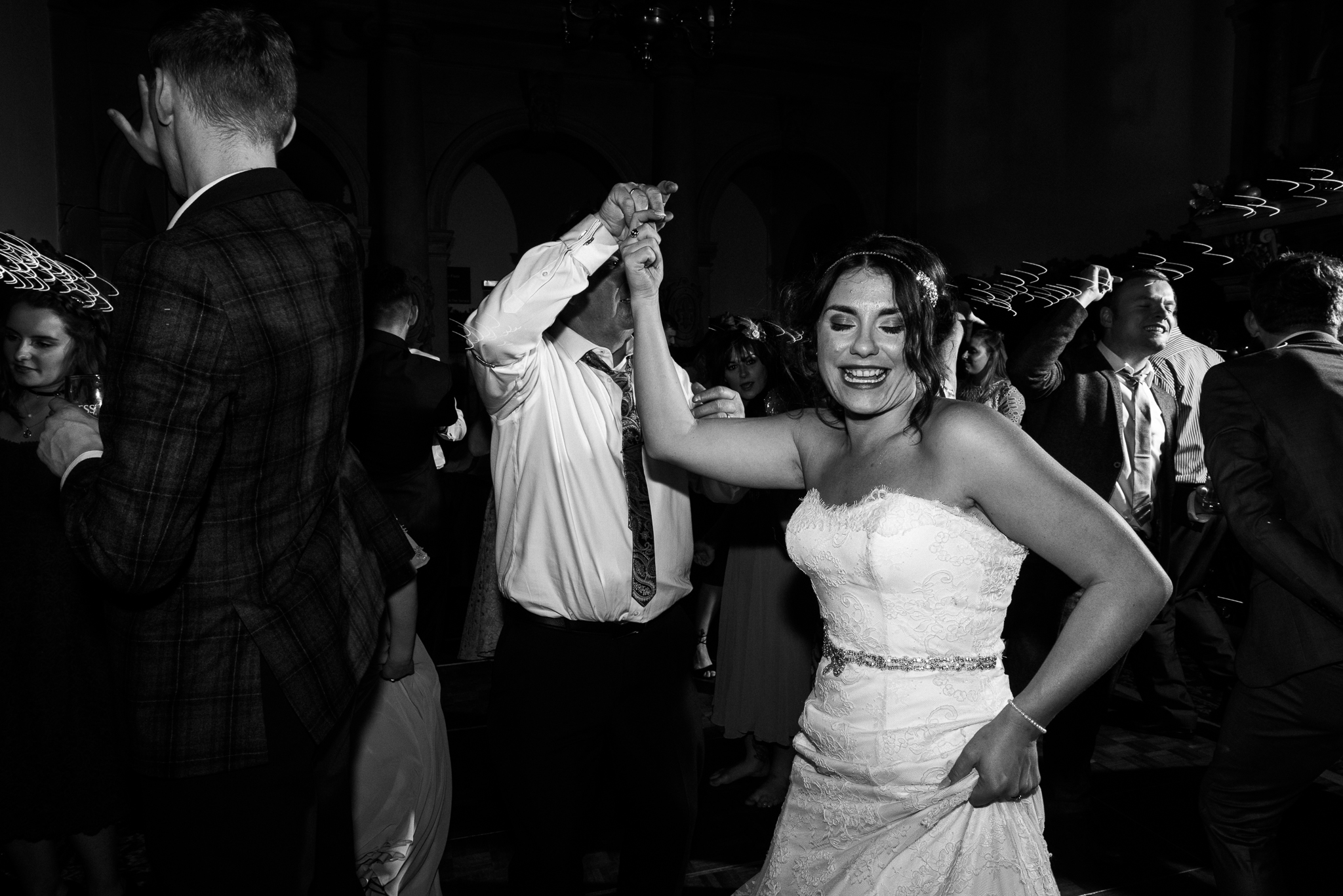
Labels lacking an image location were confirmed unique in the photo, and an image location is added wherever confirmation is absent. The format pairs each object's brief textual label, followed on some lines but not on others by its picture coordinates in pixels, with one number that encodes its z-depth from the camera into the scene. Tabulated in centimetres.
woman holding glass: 216
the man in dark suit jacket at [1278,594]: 212
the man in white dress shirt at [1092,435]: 331
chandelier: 491
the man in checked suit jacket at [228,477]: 121
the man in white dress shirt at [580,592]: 212
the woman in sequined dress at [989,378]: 396
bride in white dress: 145
